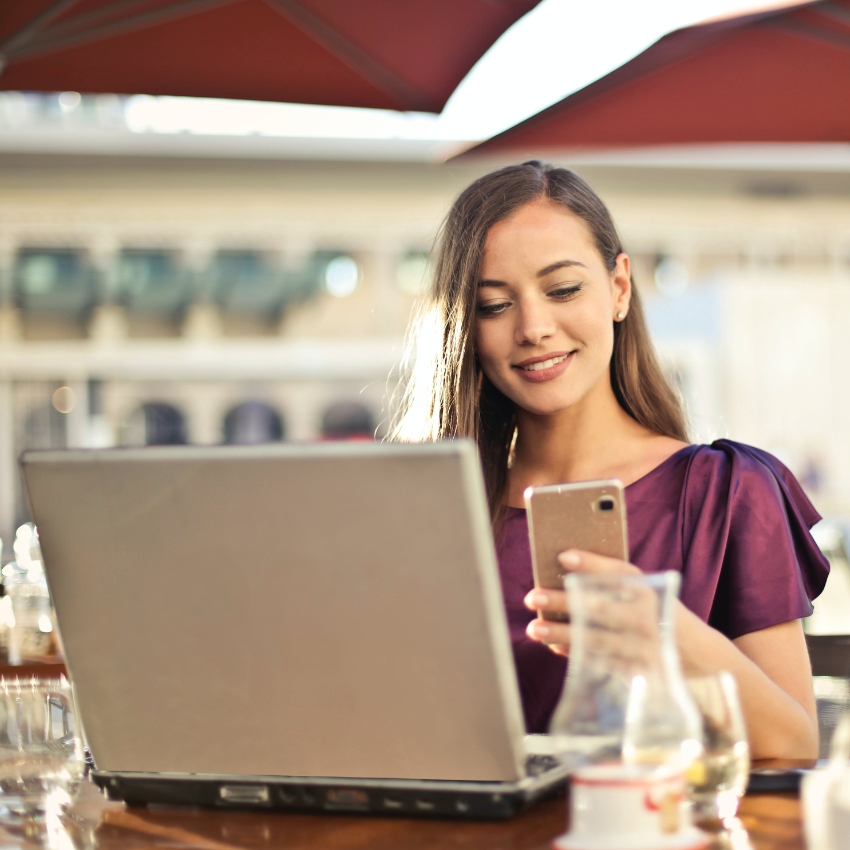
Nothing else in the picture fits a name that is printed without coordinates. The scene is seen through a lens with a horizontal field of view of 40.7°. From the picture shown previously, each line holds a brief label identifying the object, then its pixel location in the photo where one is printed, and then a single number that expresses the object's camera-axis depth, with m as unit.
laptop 0.73
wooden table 0.75
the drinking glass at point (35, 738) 0.94
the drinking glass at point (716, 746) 0.75
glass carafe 0.65
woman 1.31
